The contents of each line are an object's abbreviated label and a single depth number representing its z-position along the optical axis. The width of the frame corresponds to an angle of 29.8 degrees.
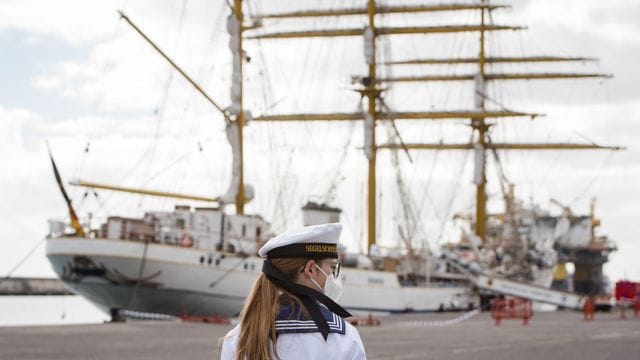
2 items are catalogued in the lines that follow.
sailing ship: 44.00
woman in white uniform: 4.16
